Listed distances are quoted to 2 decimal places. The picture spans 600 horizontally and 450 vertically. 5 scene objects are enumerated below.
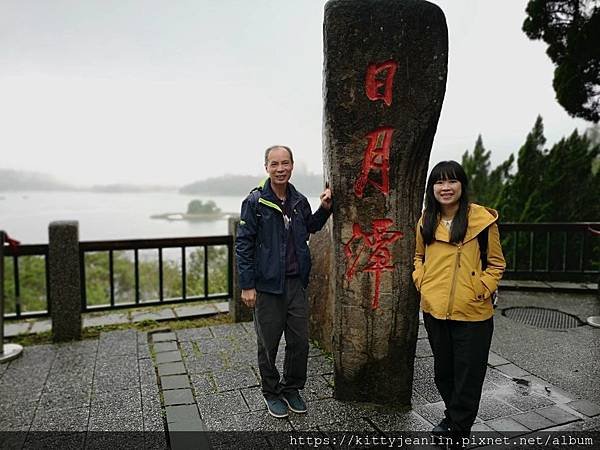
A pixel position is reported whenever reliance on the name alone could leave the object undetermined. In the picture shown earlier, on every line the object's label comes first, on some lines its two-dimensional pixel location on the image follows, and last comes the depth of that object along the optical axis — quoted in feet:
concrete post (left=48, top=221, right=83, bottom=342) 15.80
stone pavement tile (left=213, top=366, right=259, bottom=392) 12.41
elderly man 10.34
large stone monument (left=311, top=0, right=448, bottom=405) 9.97
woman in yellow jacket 8.64
